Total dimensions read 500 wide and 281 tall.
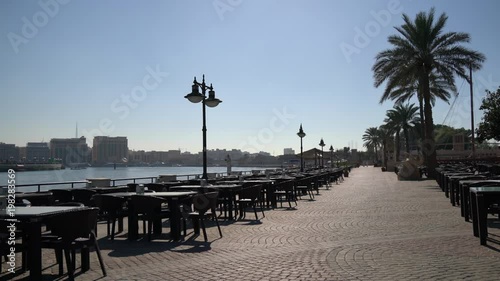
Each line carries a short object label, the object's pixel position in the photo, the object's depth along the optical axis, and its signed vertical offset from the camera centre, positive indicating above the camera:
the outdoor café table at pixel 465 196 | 9.06 -0.83
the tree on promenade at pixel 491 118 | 23.09 +2.18
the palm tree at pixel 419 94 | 29.27 +5.11
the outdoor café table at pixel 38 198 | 8.60 -0.64
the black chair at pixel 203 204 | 7.73 -0.74
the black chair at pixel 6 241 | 5.14 -0.91
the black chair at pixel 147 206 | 7.66 -0.74
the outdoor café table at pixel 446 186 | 15.03 -0.98
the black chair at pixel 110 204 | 7.98 -0.72
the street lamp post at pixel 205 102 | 14.50 +2.12
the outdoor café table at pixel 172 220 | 7.89 -1.03
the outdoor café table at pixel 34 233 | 4.89 -0.75
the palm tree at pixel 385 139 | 56.38 +2.95
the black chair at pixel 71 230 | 5.00 -0.76
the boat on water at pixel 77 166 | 76.12 +0.02
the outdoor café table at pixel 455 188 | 11.51 -0.88
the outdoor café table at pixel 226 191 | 10.72 -0.73
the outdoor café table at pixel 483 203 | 6.79 -0.74
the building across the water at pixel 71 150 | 62.47 +2.59
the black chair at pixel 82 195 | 10.32 -0.70
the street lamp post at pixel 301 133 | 29.86 +1.97
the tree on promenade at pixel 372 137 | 88.00 +4.99
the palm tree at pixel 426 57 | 25.11 +6.14
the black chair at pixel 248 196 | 10.62 -0.83
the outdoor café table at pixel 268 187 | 13.41 -0.79
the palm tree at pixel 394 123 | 50.94 +4.47
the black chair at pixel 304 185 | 16.04 -0.95
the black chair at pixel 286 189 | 13.43 -0.87
